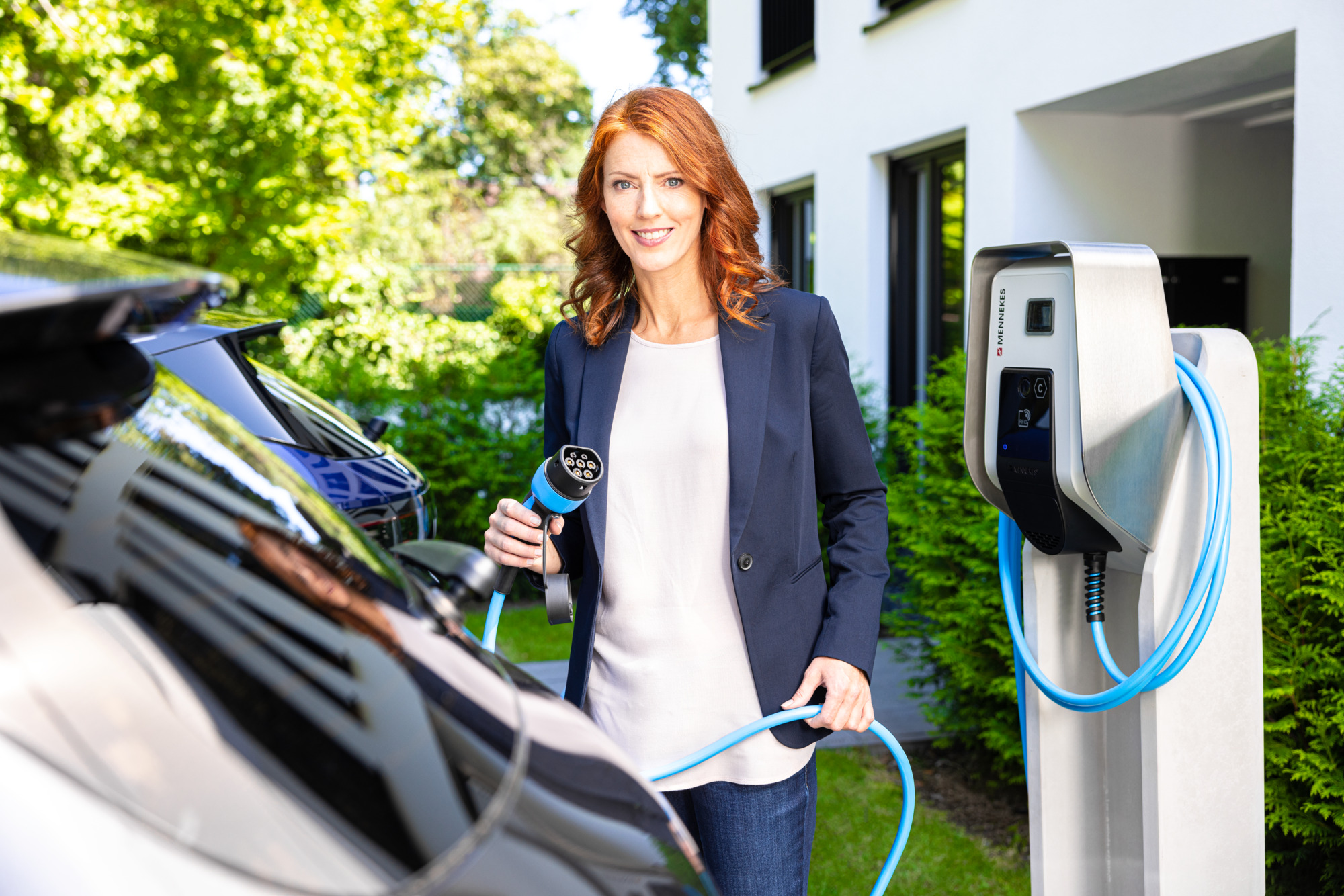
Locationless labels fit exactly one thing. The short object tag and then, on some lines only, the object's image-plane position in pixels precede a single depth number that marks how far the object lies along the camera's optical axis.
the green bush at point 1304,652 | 2.76
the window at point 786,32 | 8.98
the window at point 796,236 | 9.88
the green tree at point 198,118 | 7.82
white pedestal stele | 2.09
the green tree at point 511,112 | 25.20
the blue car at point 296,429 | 3.24
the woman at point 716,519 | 1.93
